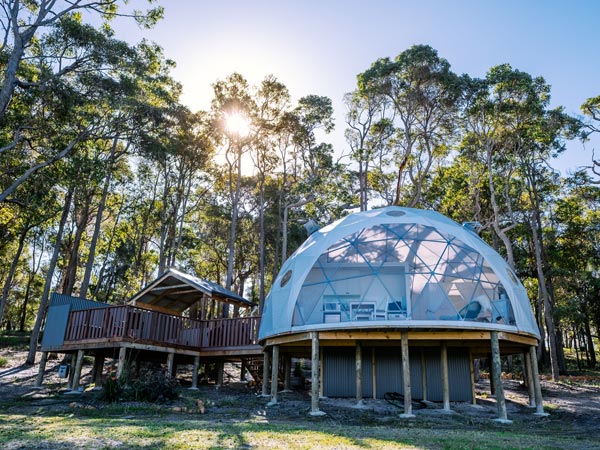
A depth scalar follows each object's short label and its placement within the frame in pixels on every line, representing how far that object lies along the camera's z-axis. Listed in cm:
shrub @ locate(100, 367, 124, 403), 1221
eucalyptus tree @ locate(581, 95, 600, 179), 2366
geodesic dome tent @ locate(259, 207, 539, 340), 1207
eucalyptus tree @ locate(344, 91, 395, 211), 2692
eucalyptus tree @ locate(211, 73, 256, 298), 2731
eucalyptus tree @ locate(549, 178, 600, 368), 2886
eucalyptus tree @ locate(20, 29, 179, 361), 1911
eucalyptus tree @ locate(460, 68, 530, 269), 2417
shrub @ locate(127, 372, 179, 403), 1224
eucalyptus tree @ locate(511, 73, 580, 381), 2394
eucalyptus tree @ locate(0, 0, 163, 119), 1516
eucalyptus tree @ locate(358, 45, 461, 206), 2462
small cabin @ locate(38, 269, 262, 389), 1465
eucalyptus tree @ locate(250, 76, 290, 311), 2794
